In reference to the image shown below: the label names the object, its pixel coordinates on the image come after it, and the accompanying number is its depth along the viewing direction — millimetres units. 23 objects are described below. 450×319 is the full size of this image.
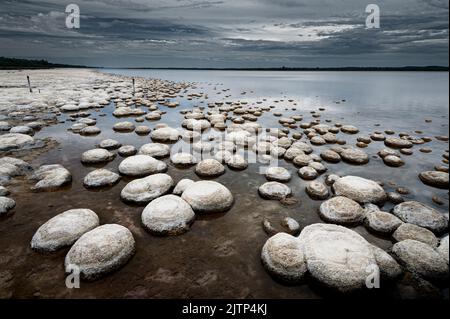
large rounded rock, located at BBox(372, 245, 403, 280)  3652
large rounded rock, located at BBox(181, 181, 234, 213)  5191
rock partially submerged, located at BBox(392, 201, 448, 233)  4738
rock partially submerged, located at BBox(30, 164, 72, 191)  5941
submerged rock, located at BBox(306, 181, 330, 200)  5887
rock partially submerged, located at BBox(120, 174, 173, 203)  5473
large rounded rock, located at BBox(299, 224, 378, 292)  3459
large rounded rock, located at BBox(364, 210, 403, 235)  4680
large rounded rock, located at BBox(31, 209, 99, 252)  4043
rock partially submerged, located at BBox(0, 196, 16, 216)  4930
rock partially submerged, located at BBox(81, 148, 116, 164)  7578
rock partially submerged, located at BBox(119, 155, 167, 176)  6758
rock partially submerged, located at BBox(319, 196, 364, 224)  4953
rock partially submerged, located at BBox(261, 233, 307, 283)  3637
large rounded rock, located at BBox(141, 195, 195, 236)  4558
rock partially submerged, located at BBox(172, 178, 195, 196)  5718
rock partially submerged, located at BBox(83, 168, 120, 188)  6160
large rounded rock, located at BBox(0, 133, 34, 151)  8285
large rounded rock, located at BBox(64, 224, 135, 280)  3590
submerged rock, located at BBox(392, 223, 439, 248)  4253
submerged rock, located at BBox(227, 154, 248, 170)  7473
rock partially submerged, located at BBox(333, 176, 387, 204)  5633
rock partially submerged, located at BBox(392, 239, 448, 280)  3668
